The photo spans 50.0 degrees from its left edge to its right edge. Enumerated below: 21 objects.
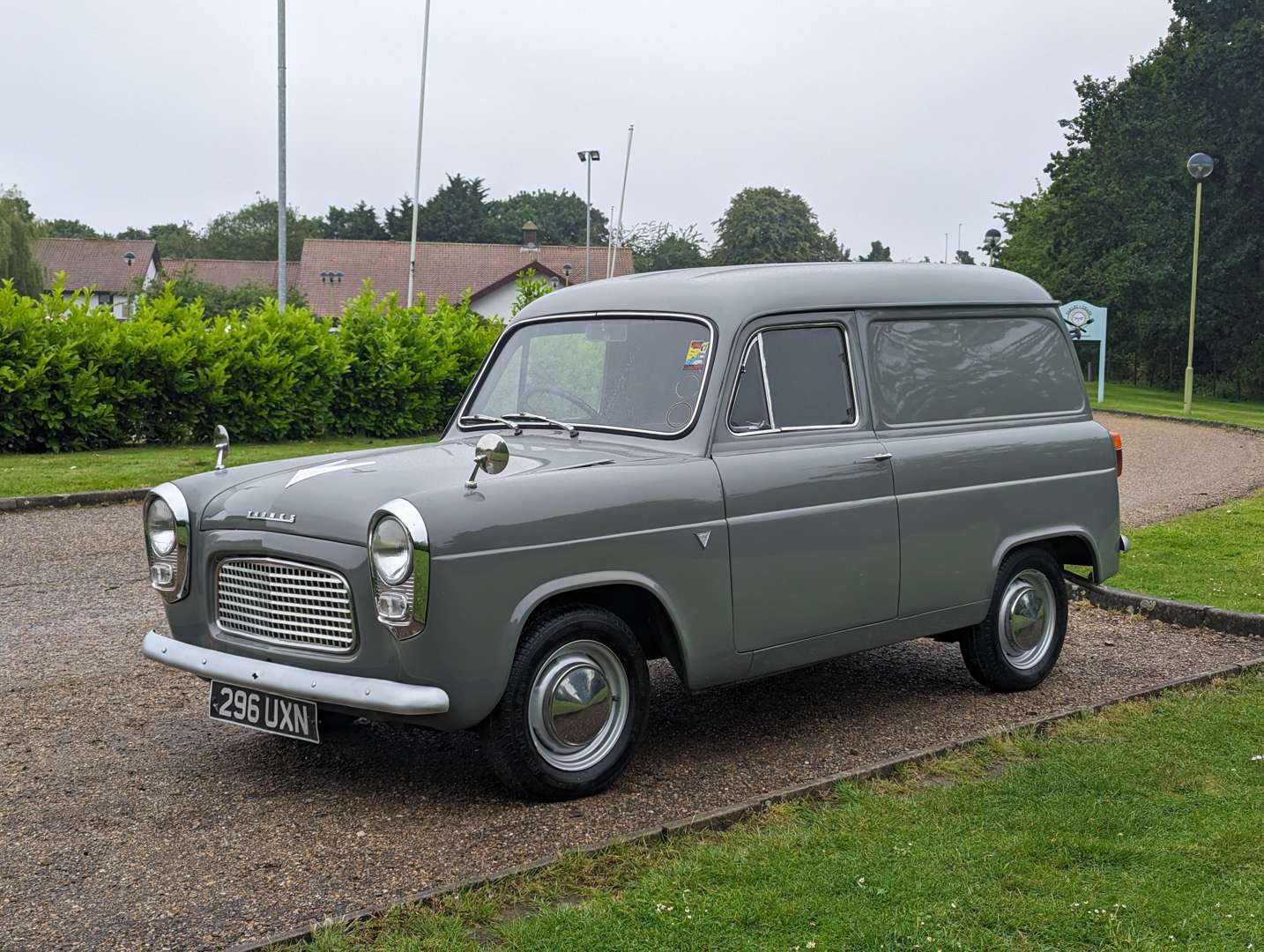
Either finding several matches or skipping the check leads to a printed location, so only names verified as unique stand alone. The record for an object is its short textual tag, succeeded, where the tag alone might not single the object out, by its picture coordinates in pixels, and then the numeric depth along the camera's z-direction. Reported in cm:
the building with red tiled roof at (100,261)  8744
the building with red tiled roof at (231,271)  9062
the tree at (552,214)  11569
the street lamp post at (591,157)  5082
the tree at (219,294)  6738
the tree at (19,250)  5741
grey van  473
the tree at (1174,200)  4138
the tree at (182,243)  12588
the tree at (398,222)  9650
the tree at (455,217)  10325
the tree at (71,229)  13038
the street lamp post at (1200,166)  2845
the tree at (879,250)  15112
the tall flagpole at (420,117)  4144
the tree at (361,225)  9812
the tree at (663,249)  7994
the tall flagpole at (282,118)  2706
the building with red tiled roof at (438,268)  7019
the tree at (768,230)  10562
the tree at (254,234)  11812
